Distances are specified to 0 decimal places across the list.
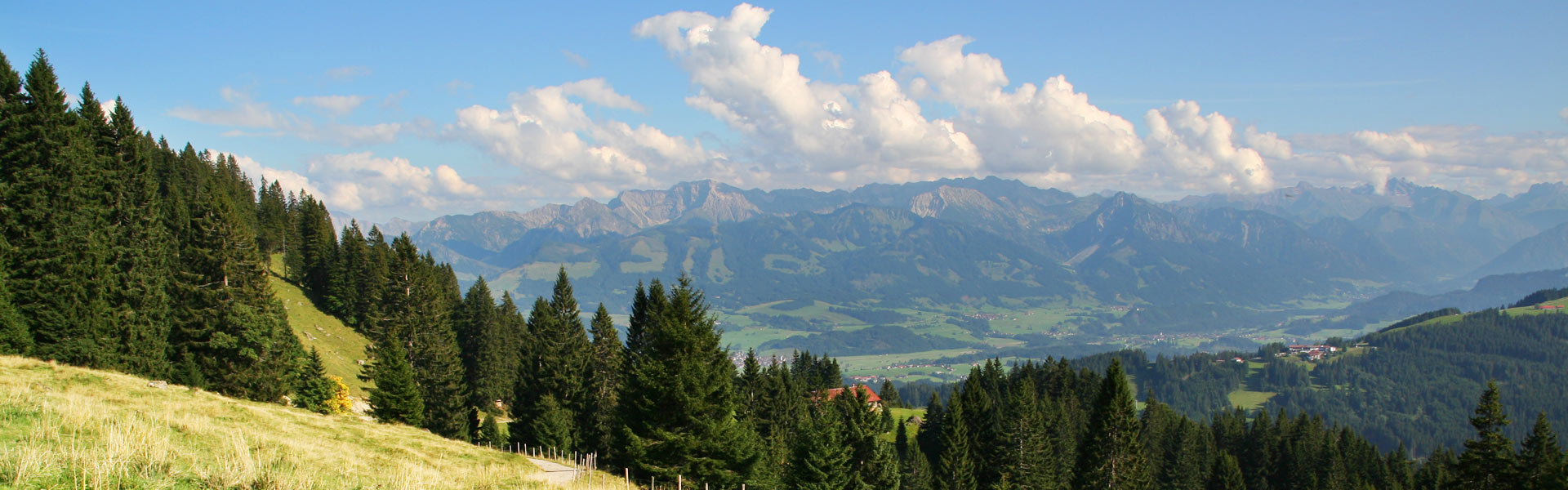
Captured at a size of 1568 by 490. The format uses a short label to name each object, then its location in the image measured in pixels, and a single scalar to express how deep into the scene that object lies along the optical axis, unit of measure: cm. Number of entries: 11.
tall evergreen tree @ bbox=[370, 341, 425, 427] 4409
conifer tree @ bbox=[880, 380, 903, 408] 11682
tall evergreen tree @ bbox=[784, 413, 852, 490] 3669
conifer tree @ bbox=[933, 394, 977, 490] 5800
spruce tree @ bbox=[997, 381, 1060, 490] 5709
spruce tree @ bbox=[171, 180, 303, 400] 4234
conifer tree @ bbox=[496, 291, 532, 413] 7482
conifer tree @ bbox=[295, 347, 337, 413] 4590
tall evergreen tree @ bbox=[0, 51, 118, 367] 3538
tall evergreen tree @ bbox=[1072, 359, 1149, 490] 4869
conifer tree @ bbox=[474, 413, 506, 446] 5416
